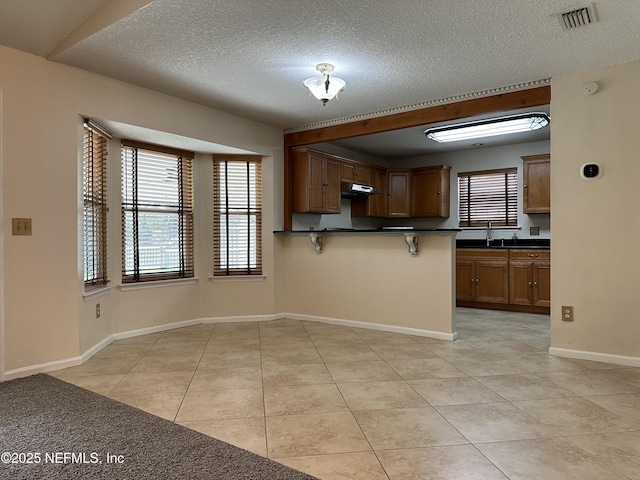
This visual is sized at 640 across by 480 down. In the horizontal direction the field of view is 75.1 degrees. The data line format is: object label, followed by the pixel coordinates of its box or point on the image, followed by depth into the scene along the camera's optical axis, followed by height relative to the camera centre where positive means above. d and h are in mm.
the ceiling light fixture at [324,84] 3317 +1237
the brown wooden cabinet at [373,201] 6605 +599
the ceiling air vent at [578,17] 2465 +1345
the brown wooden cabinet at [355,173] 5914 +965
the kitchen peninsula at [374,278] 4152 -455
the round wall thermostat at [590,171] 3352 +533
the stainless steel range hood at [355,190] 5886 +696
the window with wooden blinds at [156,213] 4273 +285
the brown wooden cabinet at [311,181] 5199 +725
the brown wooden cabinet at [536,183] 5762 +749
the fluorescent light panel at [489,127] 4473 +1262
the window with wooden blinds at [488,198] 6234 +609
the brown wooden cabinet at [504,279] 5426 -577
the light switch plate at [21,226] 2992 +102
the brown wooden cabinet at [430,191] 6625 +746
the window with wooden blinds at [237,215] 4936 +283
